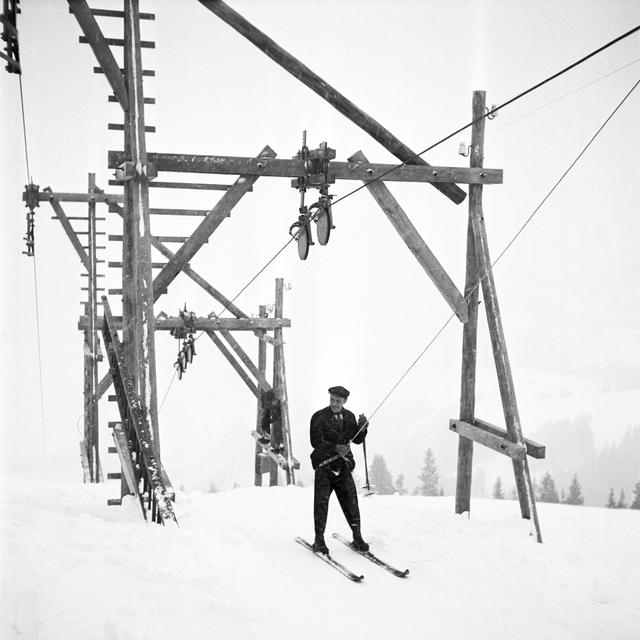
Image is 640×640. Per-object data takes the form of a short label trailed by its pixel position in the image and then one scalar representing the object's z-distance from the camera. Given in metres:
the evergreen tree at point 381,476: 51.03
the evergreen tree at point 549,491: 52.49
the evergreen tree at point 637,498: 39.31
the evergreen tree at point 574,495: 46.62
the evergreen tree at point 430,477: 56.67
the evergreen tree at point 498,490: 56.19
